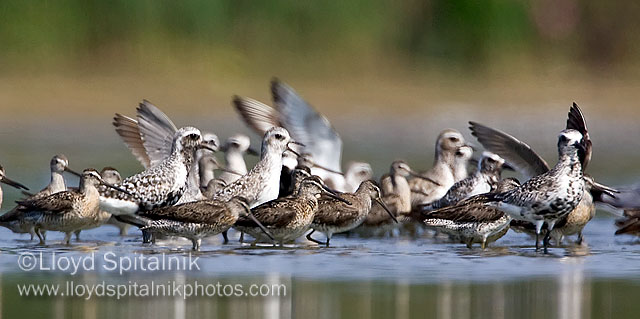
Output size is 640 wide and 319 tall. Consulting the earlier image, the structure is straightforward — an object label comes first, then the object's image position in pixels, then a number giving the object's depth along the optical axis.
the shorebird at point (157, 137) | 16.47
